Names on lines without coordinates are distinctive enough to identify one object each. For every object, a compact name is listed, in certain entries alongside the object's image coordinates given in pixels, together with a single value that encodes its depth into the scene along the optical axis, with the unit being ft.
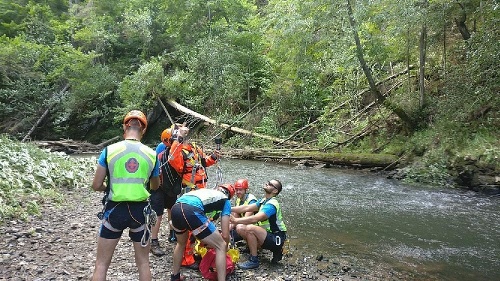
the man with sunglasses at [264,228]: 17.28
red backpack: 15.42
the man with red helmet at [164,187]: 18.02
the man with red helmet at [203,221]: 13.60
